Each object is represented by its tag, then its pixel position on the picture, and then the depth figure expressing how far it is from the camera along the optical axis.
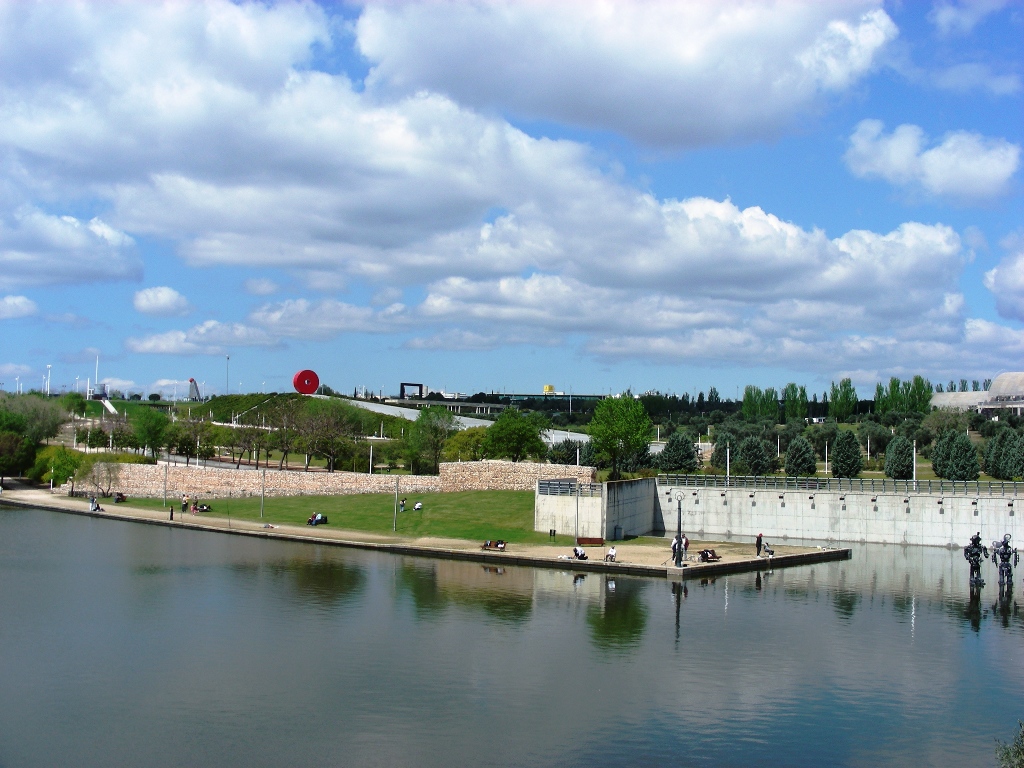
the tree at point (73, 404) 156.40
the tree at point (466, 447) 86.50
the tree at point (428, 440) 92.31
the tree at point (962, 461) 81.69
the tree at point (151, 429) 104.88
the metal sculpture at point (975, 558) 45.62
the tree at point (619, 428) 77.06
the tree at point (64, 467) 92.19
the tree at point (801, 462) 90.69
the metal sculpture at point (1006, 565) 45.66
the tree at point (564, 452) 99.59
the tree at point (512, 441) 83.81
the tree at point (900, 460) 88.12
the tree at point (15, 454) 94.69
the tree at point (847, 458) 89.00
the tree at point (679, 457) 92.06
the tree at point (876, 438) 111.06
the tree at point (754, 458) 92.94
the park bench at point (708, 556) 50.34
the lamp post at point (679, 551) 48.12
